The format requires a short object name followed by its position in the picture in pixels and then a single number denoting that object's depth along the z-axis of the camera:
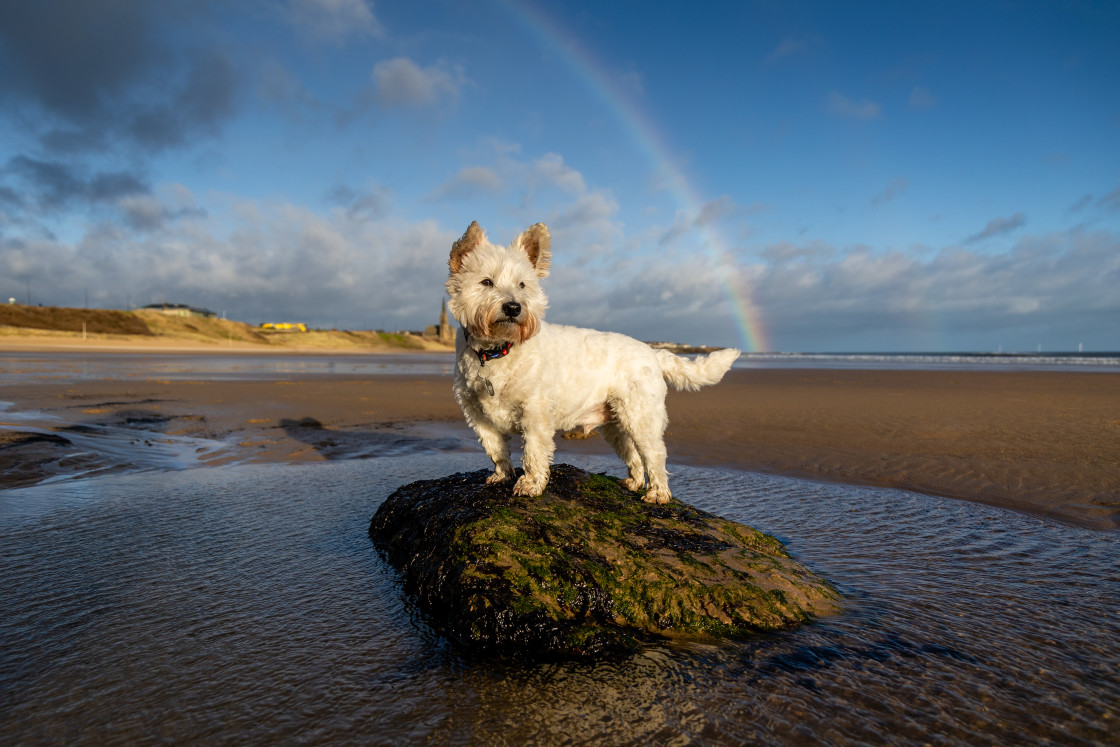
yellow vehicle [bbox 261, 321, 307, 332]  128.36
